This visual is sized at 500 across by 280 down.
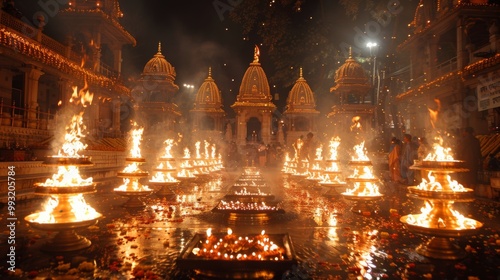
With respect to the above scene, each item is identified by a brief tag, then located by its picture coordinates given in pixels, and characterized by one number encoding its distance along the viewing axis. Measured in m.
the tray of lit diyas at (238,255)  4.65
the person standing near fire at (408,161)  14.08
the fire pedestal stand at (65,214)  5.77
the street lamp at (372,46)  38.99
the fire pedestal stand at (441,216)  5.54
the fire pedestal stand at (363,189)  9.39
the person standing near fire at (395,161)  14.40
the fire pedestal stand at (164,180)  12.57
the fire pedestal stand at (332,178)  12.70
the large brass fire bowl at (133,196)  10.05
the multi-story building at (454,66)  16.61
